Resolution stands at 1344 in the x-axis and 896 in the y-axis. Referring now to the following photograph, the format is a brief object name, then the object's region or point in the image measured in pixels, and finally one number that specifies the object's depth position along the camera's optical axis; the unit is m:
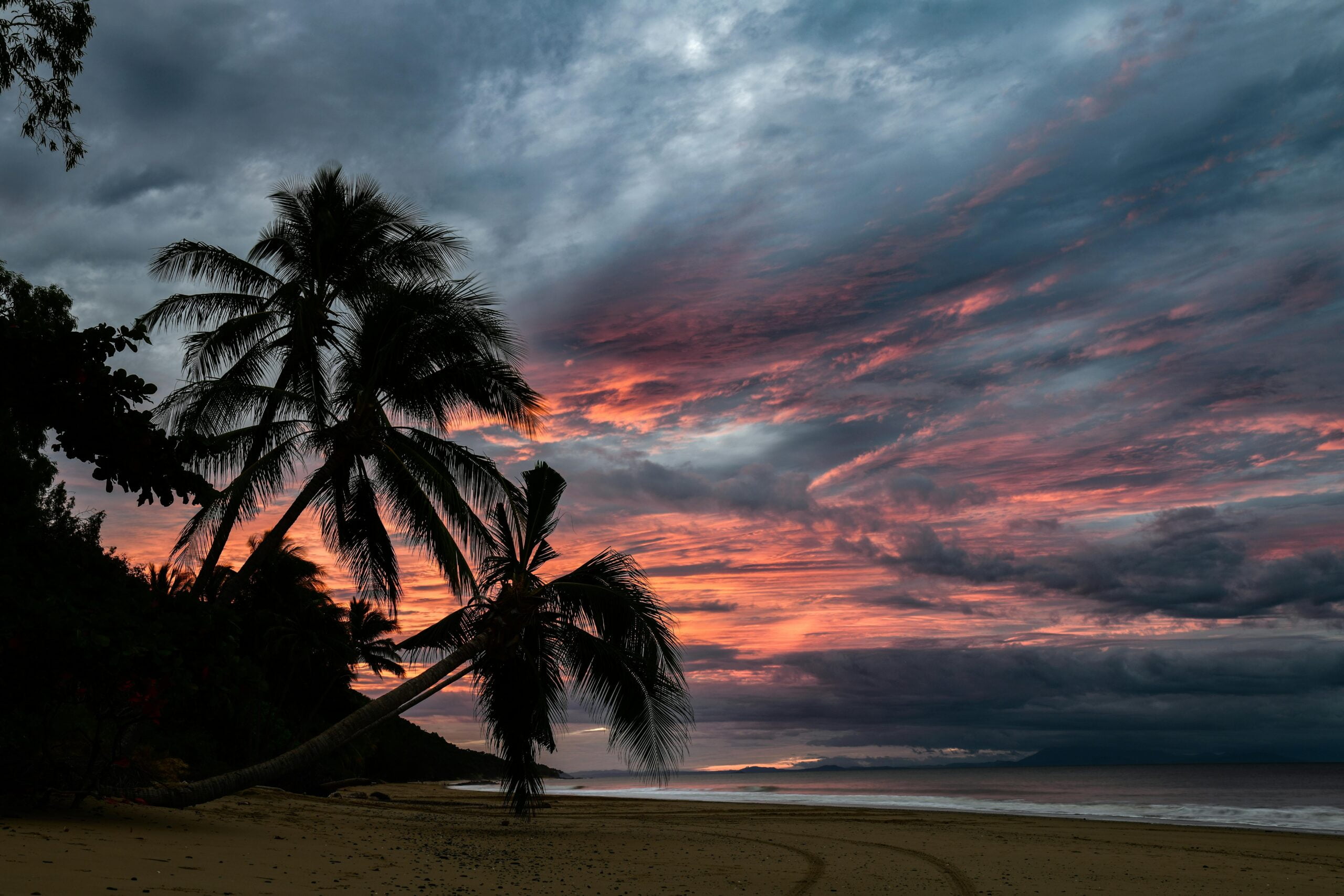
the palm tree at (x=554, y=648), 13.23
